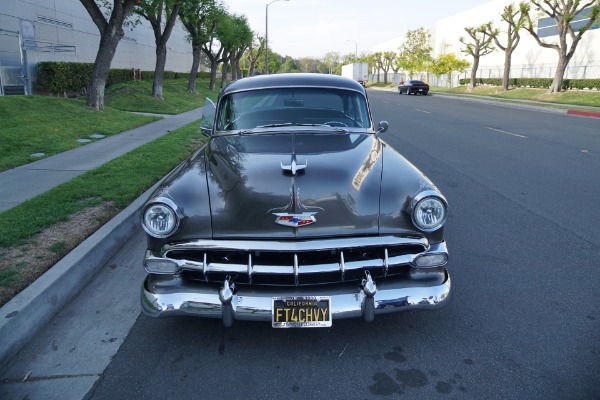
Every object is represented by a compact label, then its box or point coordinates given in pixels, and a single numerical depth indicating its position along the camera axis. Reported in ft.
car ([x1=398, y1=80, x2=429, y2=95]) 138.10
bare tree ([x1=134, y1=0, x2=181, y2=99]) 64.80
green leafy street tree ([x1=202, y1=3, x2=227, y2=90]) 92.06
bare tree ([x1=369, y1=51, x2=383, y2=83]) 272.10
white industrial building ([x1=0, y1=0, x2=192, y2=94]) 56.49
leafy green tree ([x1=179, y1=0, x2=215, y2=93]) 76.67
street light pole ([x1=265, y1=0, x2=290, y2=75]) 152.50
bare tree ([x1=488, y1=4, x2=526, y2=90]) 115.09
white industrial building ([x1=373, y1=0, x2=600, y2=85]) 120.37
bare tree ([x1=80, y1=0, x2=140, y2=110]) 48.11
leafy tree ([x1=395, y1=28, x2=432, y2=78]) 209.97
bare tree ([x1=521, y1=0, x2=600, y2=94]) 92.97
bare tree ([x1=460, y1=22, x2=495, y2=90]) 146.61
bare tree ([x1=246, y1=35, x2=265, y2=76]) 218.98
